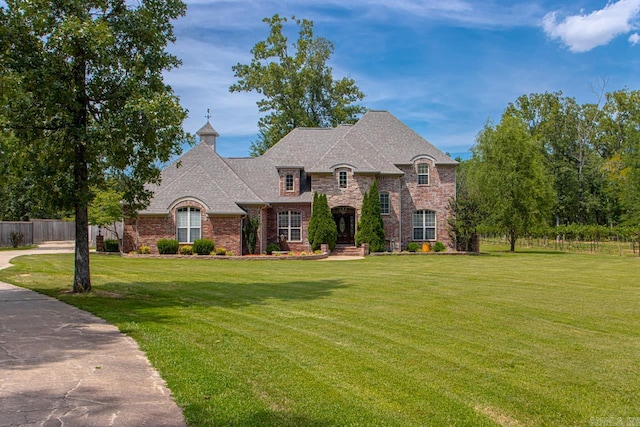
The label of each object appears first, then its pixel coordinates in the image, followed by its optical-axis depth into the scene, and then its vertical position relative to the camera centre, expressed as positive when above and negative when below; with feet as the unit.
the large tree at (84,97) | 38.04 +9.88
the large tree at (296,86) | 148.36 +40.24
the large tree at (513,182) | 126.11 +11.16
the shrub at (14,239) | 122.11 -0.80
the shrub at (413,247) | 107.34 -3.07
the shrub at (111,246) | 103.04 -2.18
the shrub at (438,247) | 108.71 -3.15
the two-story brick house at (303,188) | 96.94 +8.55
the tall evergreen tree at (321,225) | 101.45 +1.31
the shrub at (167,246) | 94.38 -2.10
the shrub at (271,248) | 102.27 -2.85
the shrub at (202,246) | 92.53 -2.12
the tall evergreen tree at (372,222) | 102.47 +1.82
